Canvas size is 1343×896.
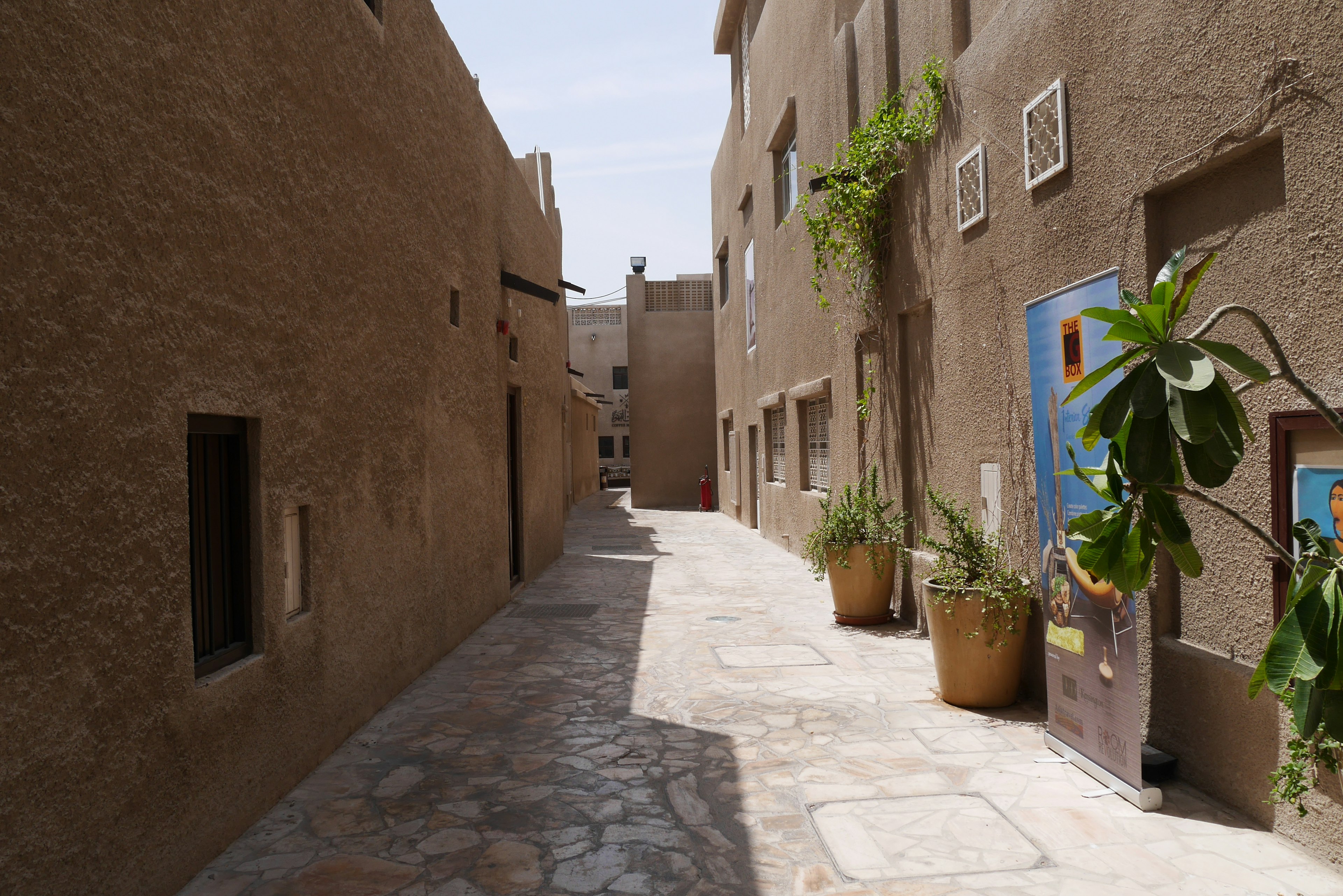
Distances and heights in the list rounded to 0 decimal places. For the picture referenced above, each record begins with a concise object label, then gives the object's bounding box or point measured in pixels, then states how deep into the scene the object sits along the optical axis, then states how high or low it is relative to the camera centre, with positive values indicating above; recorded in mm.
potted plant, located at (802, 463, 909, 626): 7977 -902
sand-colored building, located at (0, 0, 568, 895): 2609 +342
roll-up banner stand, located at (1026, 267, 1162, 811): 4008 -722
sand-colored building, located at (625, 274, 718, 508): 24859 +1848
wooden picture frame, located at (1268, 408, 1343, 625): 3402 -151
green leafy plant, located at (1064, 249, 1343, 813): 2137 -32
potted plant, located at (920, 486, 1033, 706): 5336 -1038
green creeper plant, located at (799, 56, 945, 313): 7098 +2495
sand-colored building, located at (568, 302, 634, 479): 40250 +4740
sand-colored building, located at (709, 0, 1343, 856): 3334 +1151
